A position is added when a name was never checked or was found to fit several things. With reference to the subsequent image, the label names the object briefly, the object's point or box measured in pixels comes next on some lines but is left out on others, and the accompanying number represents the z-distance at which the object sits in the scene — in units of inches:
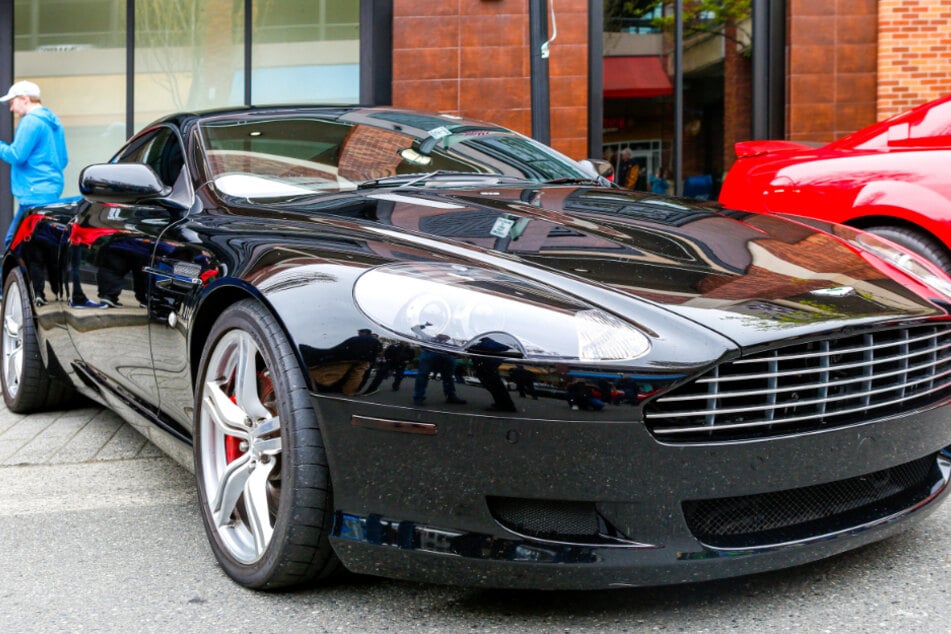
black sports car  84.9
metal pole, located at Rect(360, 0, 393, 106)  395.2
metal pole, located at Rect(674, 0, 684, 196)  393.4
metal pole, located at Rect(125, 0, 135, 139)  416.2
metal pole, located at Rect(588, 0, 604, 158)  384.5
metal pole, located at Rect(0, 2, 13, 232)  398.3
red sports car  191.9
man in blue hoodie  279.3
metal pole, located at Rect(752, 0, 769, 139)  386.6
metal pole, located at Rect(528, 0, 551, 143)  241.0
